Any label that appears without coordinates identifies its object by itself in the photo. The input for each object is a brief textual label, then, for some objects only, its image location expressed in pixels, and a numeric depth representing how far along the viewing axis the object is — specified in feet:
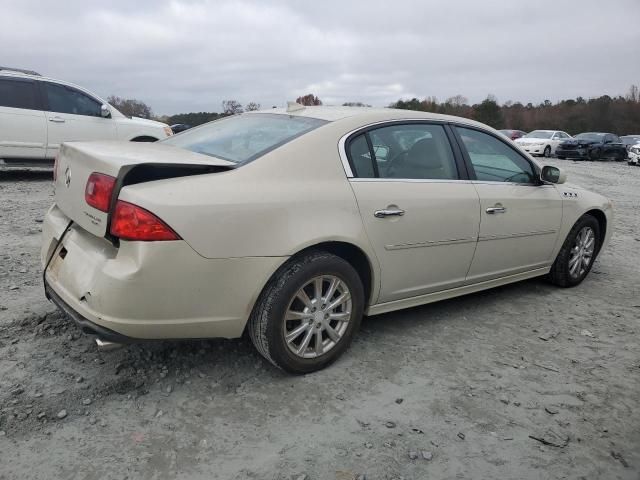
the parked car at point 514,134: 106.32
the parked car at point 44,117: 27.63
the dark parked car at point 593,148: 82.74
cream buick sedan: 7.97
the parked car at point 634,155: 75.70
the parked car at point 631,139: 101.37
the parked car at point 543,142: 83.05
